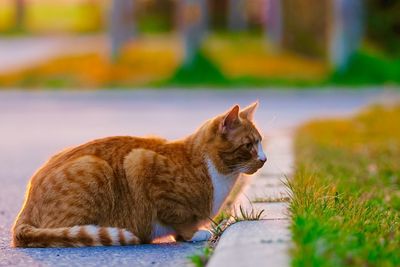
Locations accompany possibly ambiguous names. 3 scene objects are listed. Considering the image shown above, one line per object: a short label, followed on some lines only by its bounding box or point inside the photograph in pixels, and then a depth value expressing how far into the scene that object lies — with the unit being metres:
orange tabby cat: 10.13
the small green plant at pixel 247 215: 10.19
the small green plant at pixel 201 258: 8.92
